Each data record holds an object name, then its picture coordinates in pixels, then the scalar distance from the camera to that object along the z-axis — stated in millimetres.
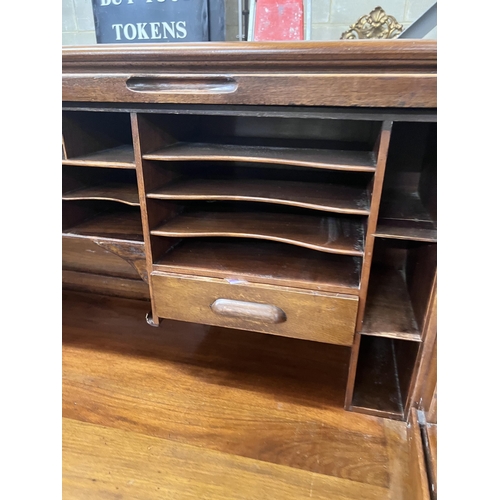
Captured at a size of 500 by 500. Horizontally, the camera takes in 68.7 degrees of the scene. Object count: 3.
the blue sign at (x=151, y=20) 870
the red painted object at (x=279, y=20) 812
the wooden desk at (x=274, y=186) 578
